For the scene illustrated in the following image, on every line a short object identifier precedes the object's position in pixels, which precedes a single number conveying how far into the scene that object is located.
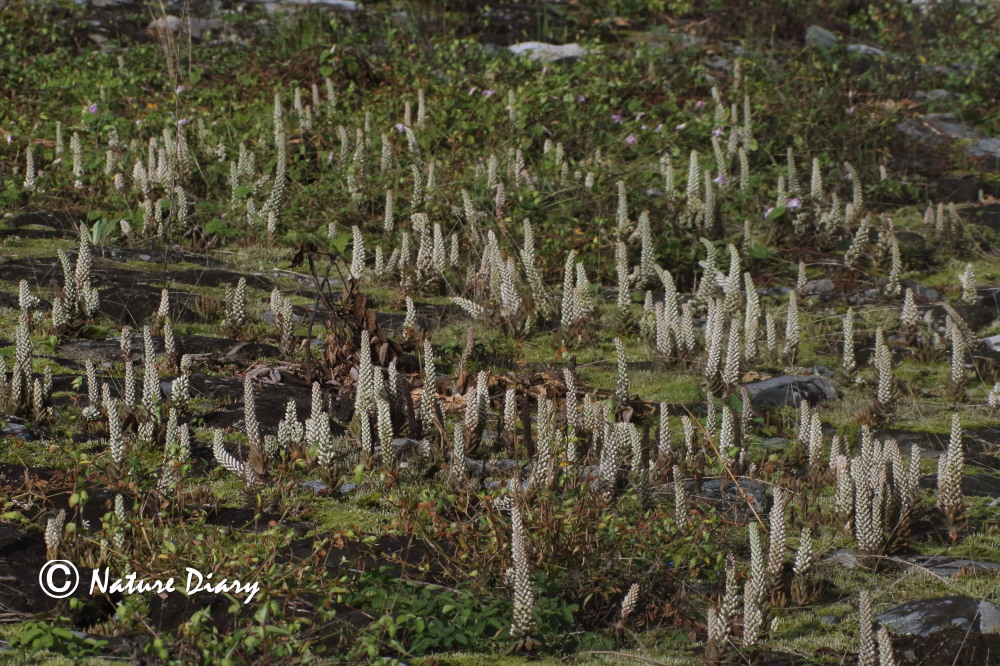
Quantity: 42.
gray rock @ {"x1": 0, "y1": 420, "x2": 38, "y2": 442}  11.96
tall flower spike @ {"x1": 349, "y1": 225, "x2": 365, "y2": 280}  16.19
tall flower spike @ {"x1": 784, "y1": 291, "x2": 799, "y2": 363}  15.13
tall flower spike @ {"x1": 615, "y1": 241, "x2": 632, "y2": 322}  16.98
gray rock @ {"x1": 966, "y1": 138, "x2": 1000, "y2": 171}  25.11
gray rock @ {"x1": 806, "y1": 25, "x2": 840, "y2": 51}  30.05
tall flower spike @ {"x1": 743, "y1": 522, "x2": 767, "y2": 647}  8.66
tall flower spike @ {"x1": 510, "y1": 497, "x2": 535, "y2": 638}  8.55
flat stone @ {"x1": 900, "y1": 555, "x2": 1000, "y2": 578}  10.32
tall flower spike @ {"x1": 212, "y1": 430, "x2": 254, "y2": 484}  11.02
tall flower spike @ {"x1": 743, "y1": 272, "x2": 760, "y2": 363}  14.85
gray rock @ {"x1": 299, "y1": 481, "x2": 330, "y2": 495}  11.52
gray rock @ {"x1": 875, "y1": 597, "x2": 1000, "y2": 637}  9.07
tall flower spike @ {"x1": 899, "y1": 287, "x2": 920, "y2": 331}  16.77
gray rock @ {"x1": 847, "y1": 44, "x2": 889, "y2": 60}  30.20
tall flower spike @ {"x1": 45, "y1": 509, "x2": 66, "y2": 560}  9.45
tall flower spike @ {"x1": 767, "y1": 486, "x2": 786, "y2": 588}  9.36
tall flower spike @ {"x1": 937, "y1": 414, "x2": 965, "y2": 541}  11.13
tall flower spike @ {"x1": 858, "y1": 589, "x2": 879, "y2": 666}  8.02
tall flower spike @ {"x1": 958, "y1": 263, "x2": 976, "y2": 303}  17.87
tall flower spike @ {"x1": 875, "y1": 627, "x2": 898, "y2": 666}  7.76
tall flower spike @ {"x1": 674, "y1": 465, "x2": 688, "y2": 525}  10.43
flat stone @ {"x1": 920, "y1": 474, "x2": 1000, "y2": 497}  12.14
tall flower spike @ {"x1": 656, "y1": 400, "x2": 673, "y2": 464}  11.62
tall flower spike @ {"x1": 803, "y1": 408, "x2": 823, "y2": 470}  11.77
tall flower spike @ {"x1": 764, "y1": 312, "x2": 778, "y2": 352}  15.74
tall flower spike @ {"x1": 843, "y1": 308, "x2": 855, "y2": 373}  15.33
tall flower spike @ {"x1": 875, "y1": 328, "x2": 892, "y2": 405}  13.98
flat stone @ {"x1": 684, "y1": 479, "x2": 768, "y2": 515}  11.41
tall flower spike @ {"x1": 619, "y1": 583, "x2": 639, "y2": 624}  9.15
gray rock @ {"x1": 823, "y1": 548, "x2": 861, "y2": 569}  10.57
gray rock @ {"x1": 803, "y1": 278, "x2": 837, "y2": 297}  18.91
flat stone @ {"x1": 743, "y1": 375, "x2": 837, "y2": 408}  14.35
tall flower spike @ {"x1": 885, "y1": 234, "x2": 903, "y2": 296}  18.31
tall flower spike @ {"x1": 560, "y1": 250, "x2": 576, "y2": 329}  16.27
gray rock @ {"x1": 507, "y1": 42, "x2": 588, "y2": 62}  28.14
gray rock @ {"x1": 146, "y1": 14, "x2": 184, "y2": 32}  28.63
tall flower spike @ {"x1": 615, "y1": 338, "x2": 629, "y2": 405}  13.46
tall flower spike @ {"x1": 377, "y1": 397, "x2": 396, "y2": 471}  11.57
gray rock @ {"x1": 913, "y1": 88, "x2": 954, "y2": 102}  28.17
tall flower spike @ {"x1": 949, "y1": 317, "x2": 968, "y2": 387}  14.34
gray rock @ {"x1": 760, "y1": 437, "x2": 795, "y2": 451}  13.05
